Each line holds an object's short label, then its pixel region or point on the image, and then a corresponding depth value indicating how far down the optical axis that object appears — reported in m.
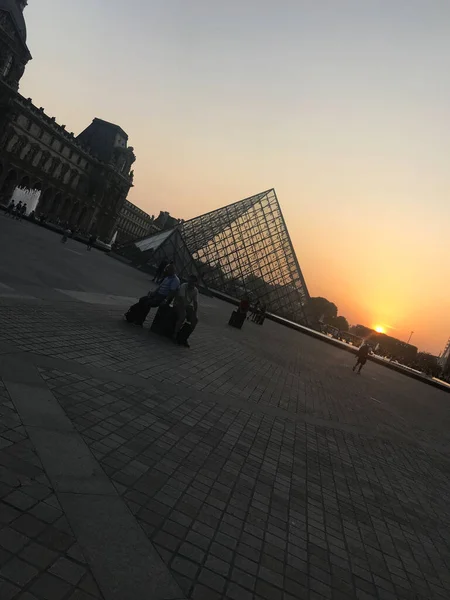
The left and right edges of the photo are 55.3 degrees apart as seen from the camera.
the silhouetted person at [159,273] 24.72
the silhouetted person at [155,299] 9.76
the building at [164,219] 152.75
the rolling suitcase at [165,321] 9.69
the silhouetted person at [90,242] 33.53
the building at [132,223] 115.10
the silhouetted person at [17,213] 34.01
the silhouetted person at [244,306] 19.70
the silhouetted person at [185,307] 9.68
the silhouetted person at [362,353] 20.02
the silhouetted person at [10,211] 35.47
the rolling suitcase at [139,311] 9.77
